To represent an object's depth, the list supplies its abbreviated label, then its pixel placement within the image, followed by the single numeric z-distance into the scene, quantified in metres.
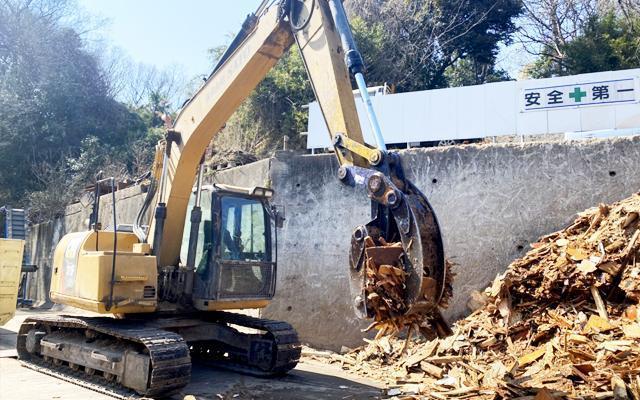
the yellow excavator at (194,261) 5.80
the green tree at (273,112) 18.77
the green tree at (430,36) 20.84
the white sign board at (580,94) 9.93
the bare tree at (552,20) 21.75
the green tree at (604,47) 17.95
